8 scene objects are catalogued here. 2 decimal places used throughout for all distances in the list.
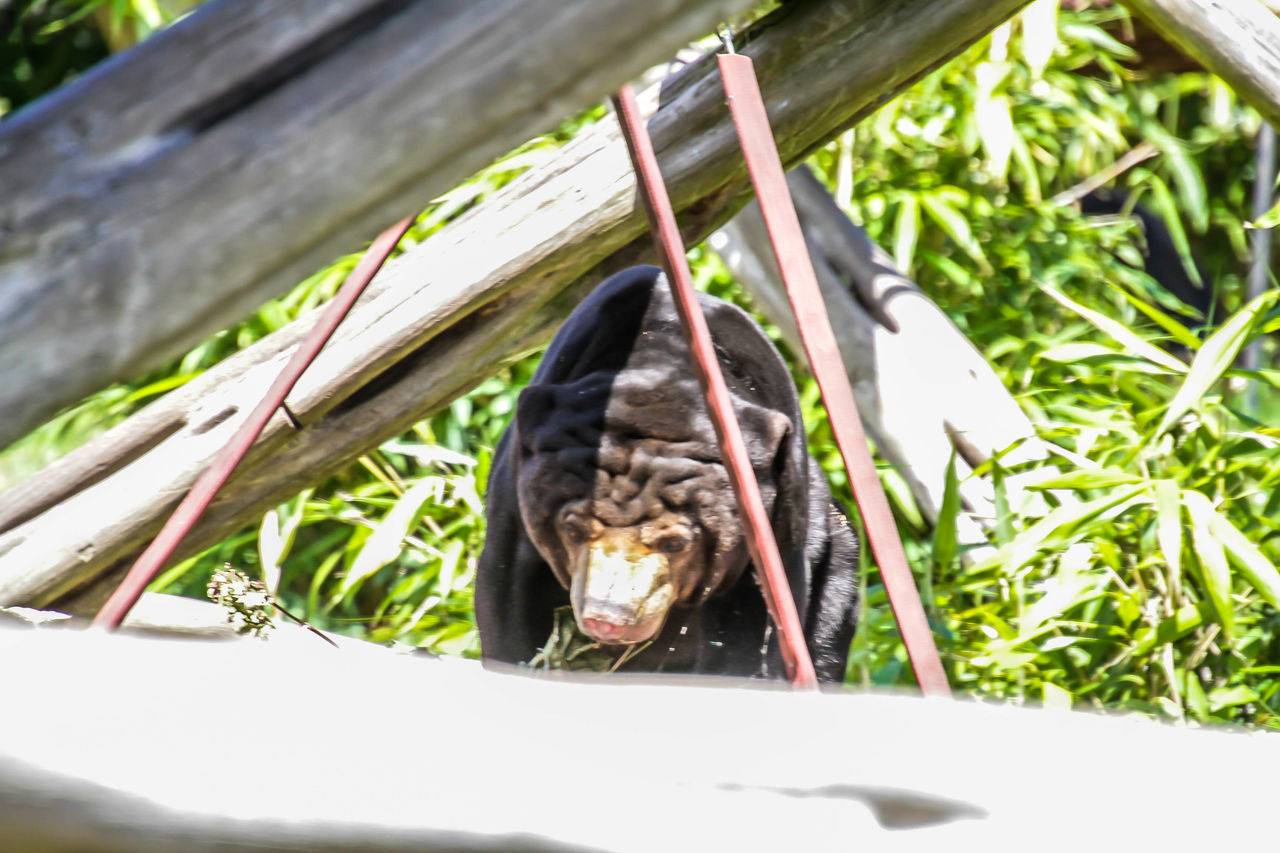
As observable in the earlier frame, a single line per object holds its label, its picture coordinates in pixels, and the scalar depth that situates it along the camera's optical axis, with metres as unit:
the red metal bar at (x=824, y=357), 8.63
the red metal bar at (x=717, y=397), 8.66
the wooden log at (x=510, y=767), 5.44
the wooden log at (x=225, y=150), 5.59
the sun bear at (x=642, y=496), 9.15
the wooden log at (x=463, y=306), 9.18
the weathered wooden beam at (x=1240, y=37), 9.18
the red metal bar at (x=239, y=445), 8.79
